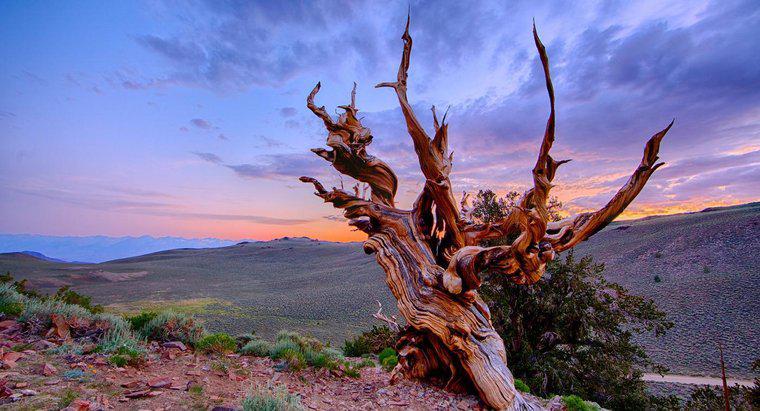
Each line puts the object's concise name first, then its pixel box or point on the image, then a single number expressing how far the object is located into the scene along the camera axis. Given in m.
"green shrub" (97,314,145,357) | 5.53
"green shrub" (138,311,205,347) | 6.76
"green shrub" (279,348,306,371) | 6.47
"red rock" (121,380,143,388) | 4.52
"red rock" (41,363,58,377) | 4.56
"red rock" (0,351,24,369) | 4.62
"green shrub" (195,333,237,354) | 6.53
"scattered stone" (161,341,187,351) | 6.30
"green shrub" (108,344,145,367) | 5.13
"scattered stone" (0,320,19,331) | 6.05
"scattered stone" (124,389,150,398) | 4.26
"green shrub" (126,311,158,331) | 6.95
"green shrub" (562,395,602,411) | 6.69
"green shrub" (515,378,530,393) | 7.42
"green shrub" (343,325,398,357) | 11.43
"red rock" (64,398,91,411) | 3.70
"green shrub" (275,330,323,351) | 7.75
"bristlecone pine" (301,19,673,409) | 5.60
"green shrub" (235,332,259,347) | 8.16
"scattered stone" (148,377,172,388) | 4.63
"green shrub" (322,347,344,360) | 8.27
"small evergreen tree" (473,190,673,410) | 9.88
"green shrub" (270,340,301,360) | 7.01
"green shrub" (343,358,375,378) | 6.83
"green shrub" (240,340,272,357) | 7.11
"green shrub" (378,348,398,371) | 8.26
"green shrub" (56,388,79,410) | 3.82
